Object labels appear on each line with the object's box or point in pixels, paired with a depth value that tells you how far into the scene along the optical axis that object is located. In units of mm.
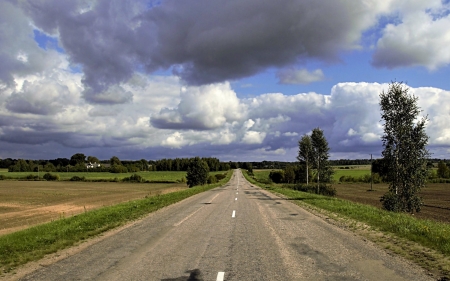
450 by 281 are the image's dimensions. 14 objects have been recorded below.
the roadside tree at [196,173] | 73750
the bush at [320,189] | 52094
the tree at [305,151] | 60006
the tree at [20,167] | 174625
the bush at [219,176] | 119069
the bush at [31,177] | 128025
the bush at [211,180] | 87375
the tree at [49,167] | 172450
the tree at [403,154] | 25906
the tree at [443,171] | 110225
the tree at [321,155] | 56812
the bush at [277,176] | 111369
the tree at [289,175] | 104038
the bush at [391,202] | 25458
